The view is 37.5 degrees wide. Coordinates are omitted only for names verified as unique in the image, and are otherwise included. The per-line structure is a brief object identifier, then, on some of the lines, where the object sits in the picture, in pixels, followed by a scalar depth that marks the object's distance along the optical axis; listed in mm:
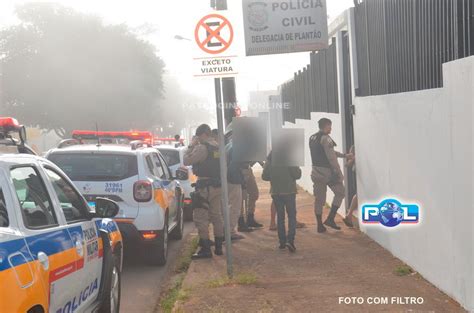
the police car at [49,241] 3639
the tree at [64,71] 46375
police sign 13141
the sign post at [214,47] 7500
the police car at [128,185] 8594
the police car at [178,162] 14211
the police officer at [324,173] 10969
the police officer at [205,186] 9281
